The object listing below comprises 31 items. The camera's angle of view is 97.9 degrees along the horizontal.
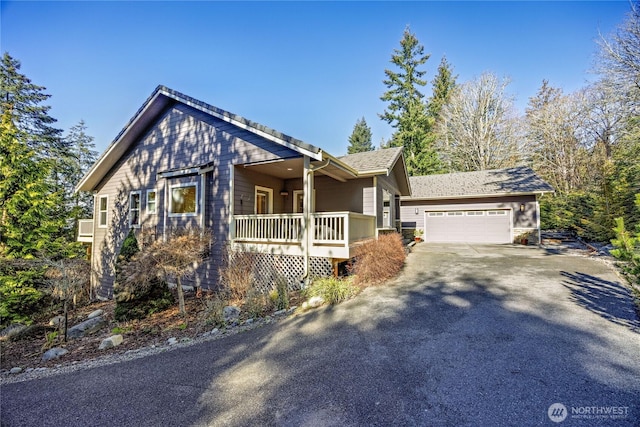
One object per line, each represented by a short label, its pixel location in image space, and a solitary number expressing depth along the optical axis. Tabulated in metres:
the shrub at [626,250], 4.47
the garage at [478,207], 15.84
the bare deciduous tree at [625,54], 11.80
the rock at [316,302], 6.26
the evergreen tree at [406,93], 27.58
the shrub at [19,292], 8.83
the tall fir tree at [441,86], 30.12
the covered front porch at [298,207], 7.93
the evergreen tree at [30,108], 16.91
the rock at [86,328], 6.88
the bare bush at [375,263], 7.70
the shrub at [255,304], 6.20
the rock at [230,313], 6.05
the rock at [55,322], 8.59
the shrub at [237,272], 7.62
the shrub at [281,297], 6.49
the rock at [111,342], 5.71
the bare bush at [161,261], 6.68
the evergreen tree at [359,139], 43.12
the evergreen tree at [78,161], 19.77
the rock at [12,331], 7.58
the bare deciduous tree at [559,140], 23.53
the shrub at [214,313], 5.99
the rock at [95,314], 8.55
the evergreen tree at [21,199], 9.30
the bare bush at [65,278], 6.44
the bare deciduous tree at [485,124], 25.58
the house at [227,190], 8.13
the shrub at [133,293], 7.22
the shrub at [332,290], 6.38
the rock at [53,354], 5.59
